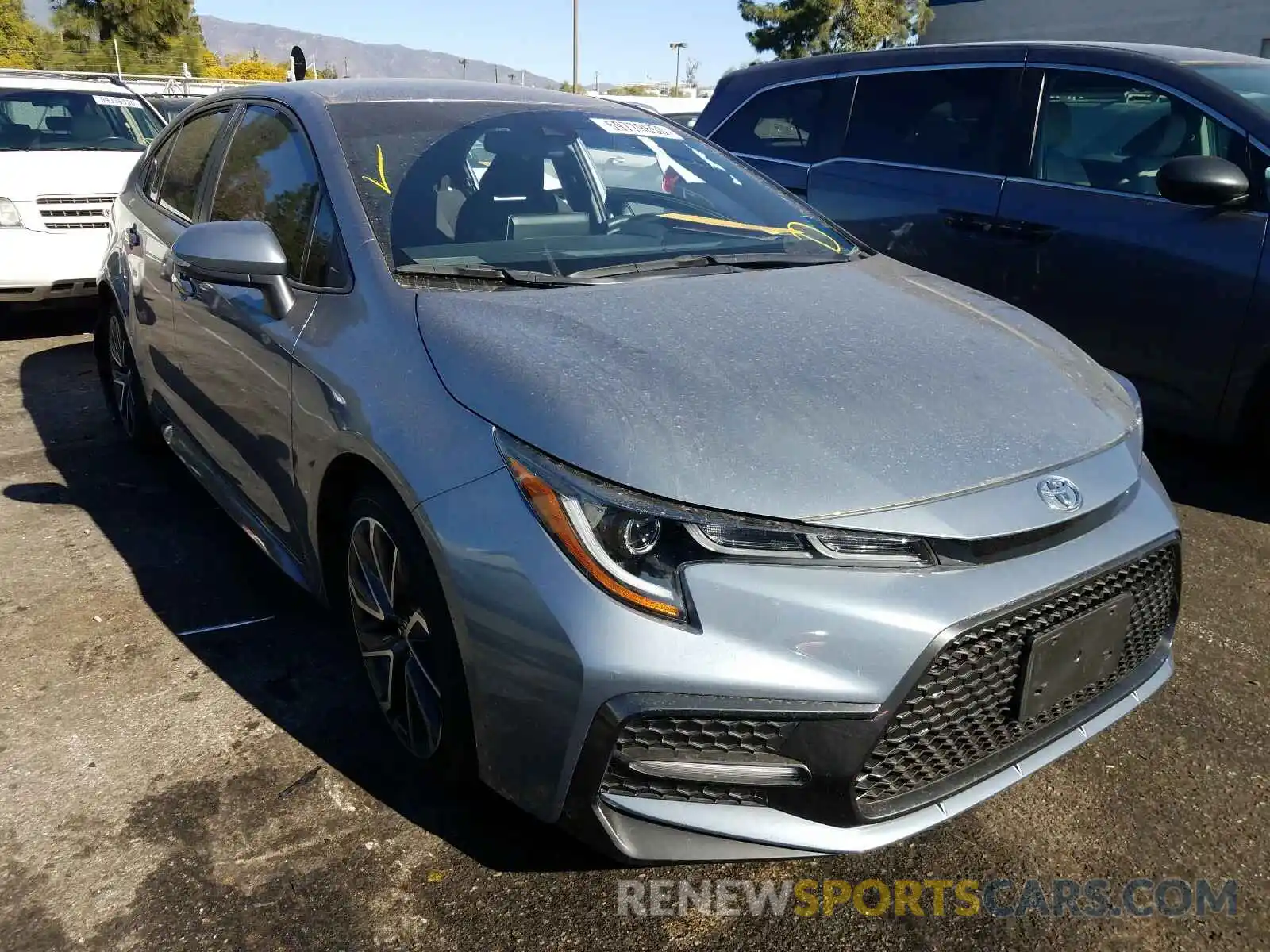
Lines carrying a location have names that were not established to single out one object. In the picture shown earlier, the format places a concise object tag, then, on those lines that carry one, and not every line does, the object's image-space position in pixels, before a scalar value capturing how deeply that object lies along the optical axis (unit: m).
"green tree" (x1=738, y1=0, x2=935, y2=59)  32.66
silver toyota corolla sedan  1.68
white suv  6.20
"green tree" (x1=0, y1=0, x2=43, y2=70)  37.16
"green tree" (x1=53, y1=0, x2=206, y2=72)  38.66
